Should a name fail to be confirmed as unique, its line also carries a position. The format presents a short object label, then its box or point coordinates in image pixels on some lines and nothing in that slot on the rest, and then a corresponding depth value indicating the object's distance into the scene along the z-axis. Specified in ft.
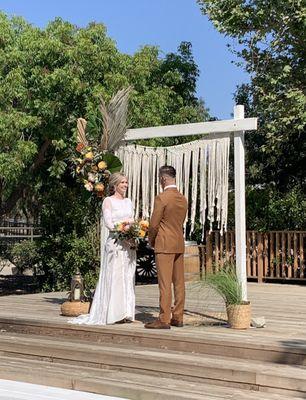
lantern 25.17
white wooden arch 22.62
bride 22.70
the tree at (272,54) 39.96
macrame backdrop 23.63
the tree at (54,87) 39.55
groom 21.38
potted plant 21.21
